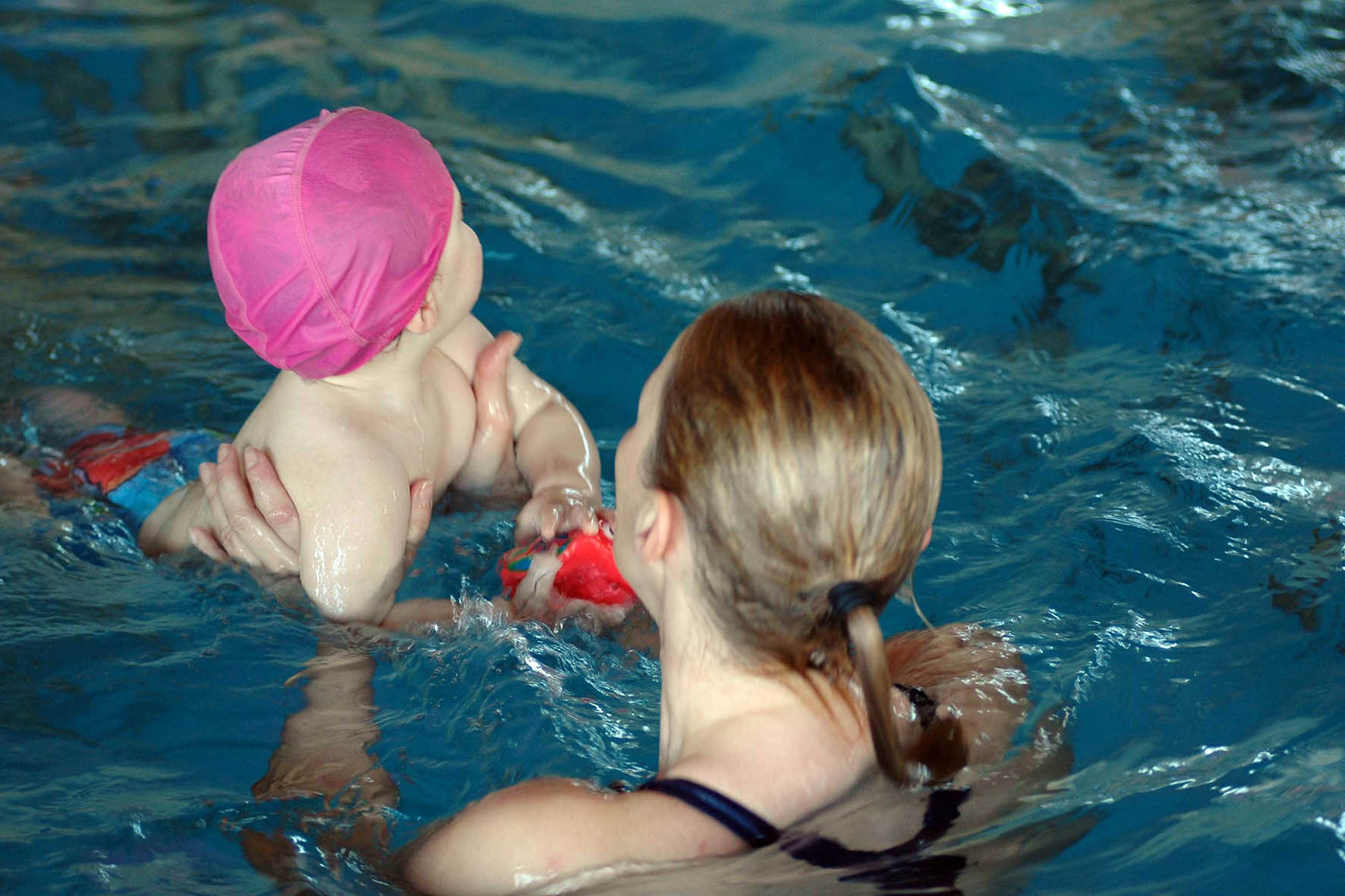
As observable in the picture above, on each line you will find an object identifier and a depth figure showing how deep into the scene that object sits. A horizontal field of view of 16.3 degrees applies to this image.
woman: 2.88
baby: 3.28
